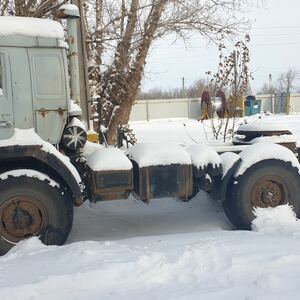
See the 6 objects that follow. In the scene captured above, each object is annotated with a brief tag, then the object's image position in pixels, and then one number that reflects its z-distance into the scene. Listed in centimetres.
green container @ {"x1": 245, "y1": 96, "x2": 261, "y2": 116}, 3937
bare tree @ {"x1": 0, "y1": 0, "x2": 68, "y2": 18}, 1088
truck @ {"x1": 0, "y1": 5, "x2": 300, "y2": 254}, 573
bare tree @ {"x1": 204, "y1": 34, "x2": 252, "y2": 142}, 1223
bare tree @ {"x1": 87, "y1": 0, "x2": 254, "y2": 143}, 1263
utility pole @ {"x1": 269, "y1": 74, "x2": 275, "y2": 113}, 4674
